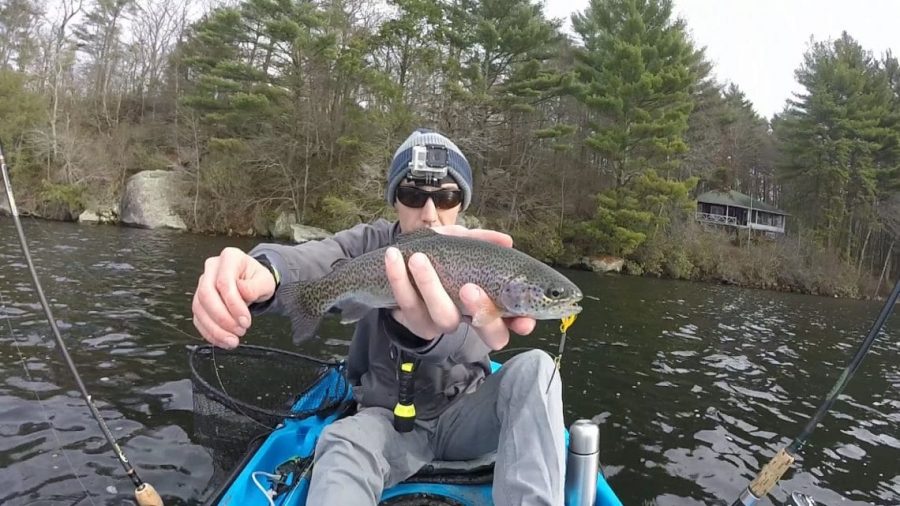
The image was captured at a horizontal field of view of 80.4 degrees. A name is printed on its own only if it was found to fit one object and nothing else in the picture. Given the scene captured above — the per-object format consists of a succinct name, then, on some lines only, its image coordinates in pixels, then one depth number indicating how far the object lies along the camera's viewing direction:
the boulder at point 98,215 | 27.23
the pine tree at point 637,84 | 27.80
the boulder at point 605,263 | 28.05
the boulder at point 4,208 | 26.01
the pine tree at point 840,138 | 32.97
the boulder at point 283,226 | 28.62
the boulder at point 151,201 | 27.64
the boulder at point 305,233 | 26.88
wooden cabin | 42.00
